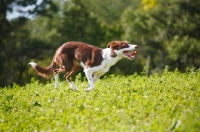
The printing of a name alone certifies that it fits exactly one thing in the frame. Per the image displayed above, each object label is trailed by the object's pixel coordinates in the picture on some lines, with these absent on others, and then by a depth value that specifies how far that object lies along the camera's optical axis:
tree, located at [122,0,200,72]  44.72
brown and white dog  12.35
